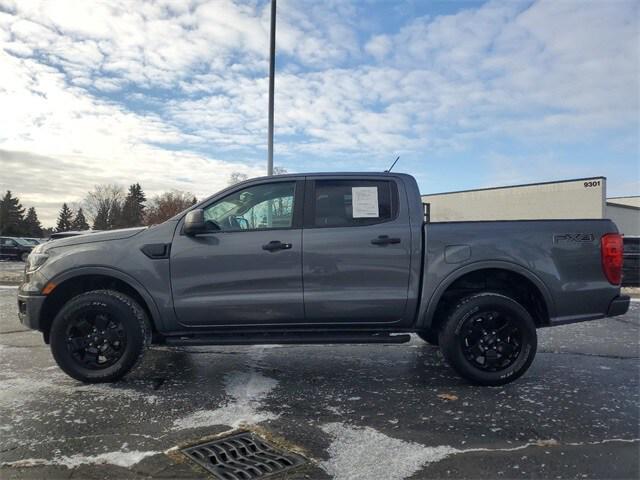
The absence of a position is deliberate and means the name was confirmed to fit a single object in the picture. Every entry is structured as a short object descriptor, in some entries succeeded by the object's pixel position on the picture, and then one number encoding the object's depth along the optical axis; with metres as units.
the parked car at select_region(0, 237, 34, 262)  29.23
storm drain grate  2.85
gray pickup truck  4.30
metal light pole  10.33
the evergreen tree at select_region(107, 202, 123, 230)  67.88
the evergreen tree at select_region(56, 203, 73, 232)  82.99
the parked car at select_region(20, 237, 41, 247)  30.83
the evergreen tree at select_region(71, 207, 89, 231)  76.96
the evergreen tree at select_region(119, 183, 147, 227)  68.38
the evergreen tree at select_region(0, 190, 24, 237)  60.62
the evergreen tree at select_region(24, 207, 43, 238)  67.94
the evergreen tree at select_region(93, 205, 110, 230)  67.94
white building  35.41
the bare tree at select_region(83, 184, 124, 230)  69.56
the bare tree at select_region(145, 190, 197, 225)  58.31
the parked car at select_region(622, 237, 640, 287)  15.02
